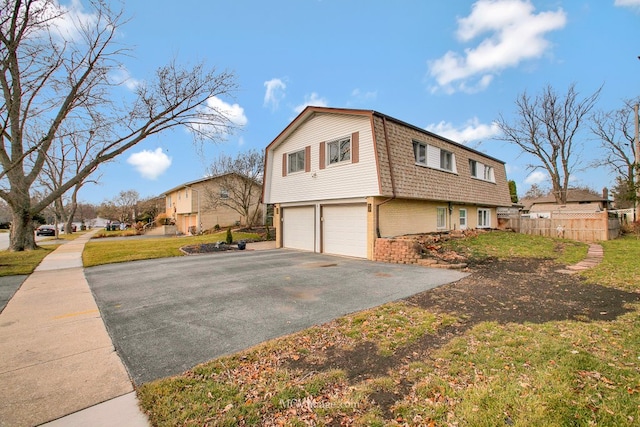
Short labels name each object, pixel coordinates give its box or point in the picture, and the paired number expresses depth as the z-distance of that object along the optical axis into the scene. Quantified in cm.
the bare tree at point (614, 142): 2347
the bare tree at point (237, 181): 2584
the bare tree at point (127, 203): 4834
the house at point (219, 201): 2616
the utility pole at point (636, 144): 1897
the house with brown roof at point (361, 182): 1099
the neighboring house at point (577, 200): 3606
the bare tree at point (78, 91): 802
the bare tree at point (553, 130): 2525
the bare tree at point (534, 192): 4703
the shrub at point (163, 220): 3350
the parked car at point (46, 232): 3425
